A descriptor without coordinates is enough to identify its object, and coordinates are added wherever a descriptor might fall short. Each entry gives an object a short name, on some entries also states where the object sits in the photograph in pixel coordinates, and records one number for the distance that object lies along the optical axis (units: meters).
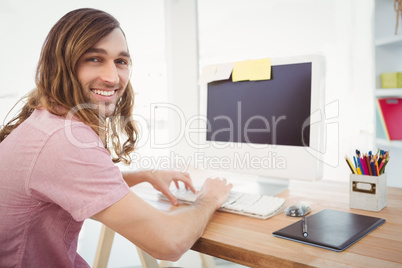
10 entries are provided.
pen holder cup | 1.00
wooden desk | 0.70
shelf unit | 1.78
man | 0.73
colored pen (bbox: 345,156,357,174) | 1.03
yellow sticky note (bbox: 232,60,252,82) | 1.26
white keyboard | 0.98
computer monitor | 1.11
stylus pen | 0.81
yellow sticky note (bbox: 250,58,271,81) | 1.20
